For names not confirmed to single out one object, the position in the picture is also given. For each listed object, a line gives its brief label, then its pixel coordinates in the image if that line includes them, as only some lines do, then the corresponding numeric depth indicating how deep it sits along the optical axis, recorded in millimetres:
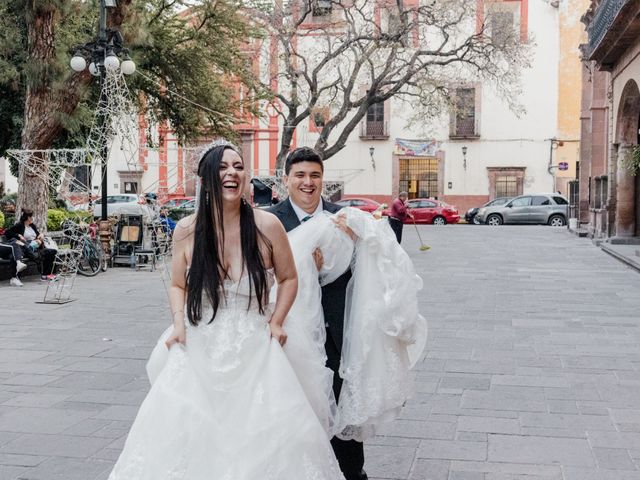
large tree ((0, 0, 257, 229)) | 18188
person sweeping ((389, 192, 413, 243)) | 19547
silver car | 34656
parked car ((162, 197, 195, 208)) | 34047
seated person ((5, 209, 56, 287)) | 14039
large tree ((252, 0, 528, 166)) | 24875
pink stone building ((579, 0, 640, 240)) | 18219
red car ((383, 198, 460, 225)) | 36250
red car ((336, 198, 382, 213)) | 36438
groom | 3832
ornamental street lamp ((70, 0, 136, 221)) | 16094
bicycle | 15059
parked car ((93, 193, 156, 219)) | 17300
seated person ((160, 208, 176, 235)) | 19180
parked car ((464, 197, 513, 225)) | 37031
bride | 3092
